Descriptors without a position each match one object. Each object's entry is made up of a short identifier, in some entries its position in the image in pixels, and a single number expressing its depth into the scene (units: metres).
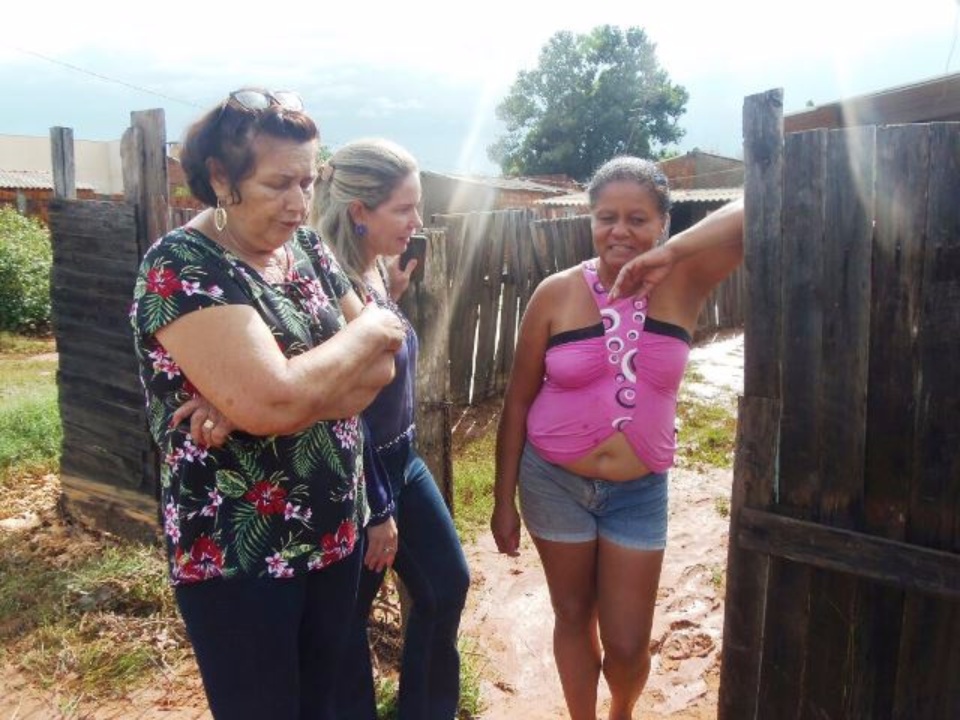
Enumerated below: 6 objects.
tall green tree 41.94
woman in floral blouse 1.57
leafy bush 12.52
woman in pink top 2.37
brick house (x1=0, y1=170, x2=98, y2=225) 20.64
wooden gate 1.93
